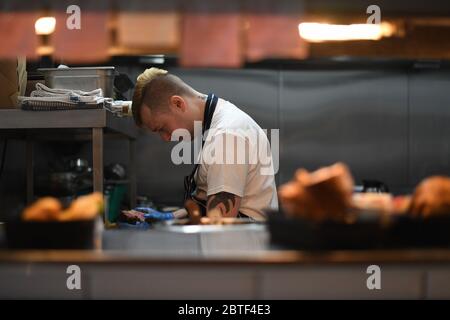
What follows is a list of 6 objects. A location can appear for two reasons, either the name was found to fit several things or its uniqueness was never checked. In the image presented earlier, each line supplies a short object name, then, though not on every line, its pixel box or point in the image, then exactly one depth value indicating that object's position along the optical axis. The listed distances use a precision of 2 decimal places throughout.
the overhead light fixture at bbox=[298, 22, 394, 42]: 3.05
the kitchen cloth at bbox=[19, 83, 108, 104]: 2.34
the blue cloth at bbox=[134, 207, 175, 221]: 2.05
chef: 2.04
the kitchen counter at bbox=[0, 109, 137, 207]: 2.34
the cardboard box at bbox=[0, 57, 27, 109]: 2.48
